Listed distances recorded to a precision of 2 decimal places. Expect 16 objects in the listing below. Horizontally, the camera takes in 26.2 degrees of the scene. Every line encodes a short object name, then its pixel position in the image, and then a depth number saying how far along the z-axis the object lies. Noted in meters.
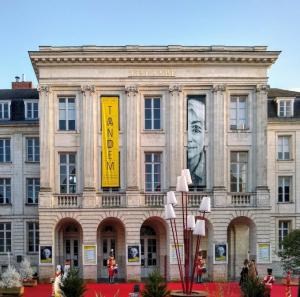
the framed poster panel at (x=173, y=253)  41.00
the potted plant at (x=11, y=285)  34.22
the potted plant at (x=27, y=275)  39.41
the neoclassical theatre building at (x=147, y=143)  41.03
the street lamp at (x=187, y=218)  24.55
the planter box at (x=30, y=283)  39.28
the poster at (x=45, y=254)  40.75
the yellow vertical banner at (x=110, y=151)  41.47
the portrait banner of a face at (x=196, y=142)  41.72
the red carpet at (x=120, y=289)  34.84
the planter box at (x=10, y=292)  33.94
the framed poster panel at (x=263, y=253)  41.53
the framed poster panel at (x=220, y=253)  41.25
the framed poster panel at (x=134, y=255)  40.84
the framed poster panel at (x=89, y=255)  40.81
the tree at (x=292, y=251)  35.03
